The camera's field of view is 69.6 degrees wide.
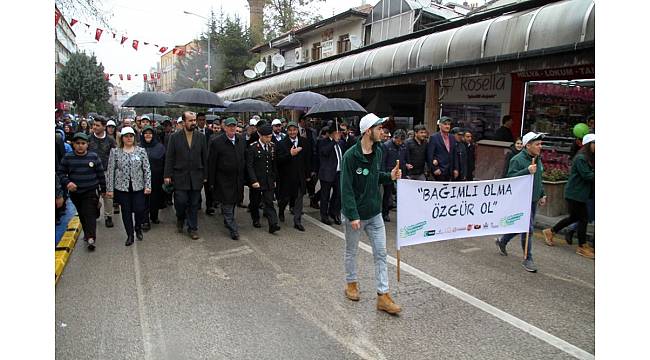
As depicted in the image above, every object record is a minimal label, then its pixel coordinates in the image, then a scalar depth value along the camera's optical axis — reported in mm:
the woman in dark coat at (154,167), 8344
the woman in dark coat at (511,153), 6871
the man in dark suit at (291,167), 8336
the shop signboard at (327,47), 28422
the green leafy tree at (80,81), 41875
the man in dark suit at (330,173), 8205
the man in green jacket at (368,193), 4648
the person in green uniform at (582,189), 6672
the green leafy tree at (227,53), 48875
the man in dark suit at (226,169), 7543
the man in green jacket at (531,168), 6000
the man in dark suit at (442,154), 8852
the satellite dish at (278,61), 30703
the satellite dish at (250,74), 30353
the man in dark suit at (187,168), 7398
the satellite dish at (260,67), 30703
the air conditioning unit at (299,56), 32316
